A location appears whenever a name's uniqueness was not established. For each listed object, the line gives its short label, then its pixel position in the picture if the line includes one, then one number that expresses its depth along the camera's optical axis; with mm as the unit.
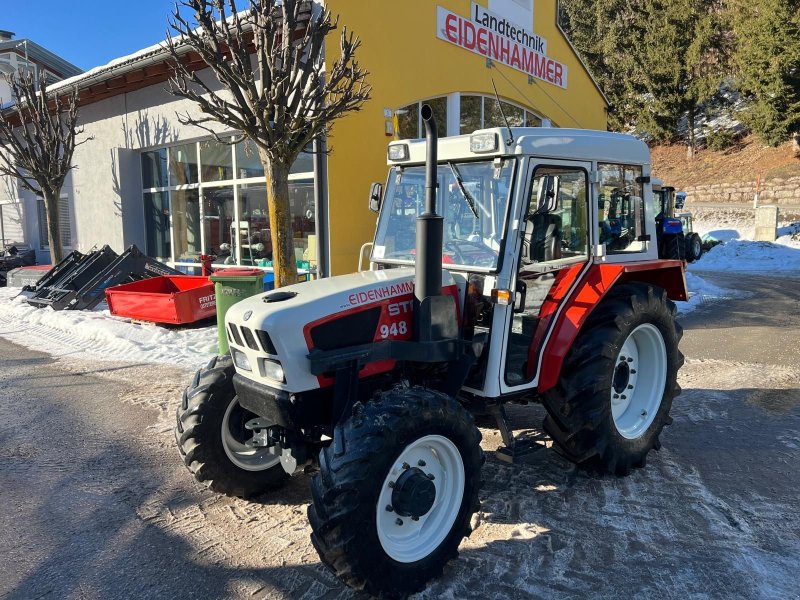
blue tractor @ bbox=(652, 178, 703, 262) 10242
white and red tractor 2715
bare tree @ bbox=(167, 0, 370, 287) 6277
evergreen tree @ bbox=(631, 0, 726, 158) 30547
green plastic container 6312
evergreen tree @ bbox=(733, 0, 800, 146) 25359
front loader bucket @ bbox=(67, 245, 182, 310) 9859
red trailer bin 8219
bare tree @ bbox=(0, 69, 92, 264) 12484
